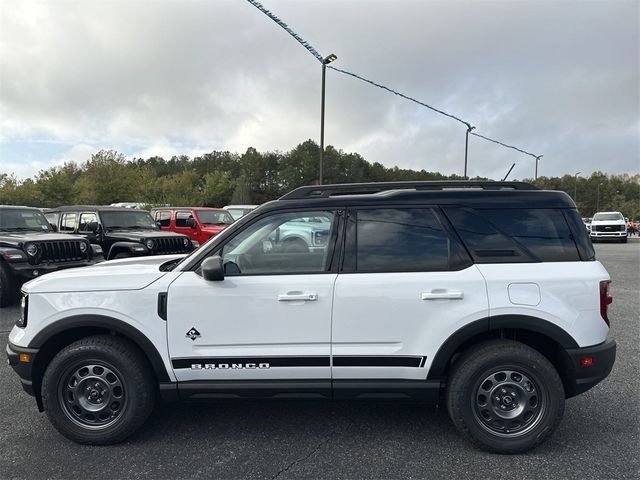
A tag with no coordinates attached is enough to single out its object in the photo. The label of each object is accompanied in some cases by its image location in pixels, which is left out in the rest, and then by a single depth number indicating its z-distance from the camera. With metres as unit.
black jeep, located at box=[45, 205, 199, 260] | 9.48
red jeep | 14.71
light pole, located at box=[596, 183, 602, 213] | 89.43
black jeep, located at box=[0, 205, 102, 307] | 7.34
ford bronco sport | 2.98
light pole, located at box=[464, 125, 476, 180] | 24.96
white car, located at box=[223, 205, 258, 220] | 20.86
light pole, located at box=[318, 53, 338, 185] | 13.08
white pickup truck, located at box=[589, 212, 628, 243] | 25.69
